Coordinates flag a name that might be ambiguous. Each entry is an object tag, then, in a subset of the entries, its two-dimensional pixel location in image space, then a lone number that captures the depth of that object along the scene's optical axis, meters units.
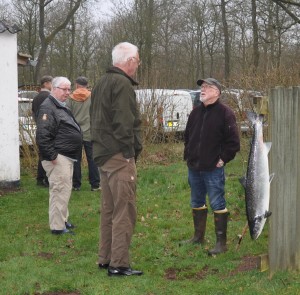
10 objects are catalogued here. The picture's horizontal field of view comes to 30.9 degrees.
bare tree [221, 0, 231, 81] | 33.88
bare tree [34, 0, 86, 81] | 31.34
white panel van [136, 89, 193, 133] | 14.19
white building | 9.47
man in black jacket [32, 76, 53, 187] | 9.89
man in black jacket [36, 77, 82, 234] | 6.47
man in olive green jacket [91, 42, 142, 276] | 4.88
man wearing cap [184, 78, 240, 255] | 5.71
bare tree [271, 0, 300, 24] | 17.23
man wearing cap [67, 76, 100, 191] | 9.72
